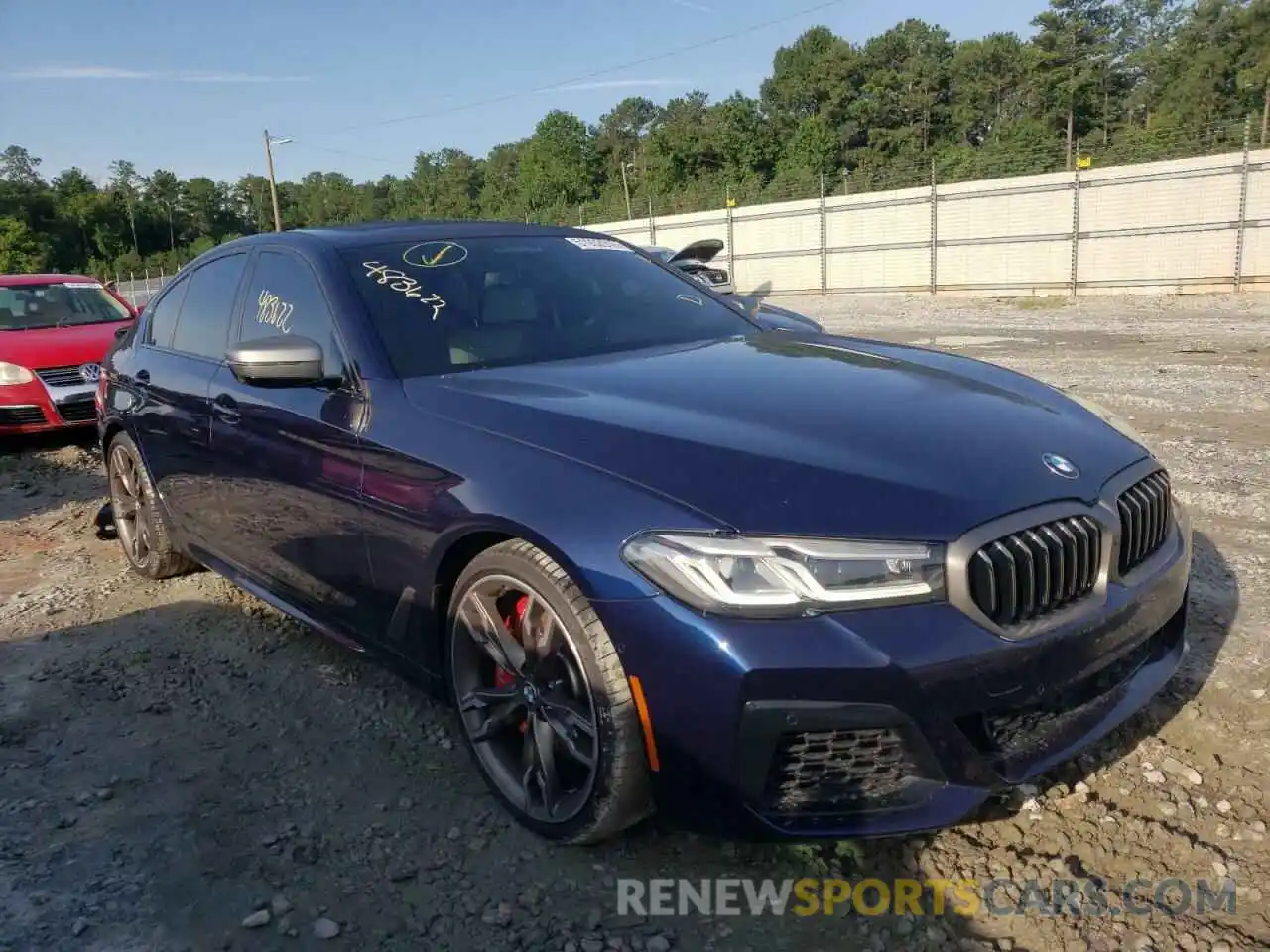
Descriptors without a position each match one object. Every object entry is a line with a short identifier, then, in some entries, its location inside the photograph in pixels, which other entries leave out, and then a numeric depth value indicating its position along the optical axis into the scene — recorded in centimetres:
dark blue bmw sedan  205
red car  809
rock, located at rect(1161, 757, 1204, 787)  266
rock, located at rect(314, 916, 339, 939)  229
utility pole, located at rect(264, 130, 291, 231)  4467
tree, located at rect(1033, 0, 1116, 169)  5172
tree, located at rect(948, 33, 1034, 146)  5522
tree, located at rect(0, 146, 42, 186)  10338
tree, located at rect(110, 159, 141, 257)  9405
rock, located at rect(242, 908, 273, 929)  233
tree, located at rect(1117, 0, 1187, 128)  4984
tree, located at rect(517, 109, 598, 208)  7275
